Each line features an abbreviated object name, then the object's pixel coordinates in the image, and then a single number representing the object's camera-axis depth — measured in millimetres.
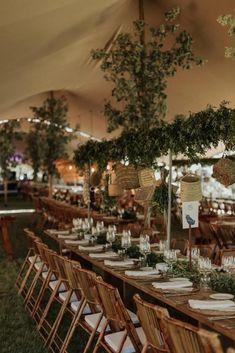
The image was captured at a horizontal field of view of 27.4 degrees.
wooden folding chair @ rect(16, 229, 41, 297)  5753
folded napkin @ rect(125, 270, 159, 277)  3884
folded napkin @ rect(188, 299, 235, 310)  2932
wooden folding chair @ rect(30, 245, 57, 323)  4977
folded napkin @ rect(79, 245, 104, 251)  5266
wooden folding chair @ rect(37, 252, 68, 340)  4566
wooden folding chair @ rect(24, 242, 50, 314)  5200
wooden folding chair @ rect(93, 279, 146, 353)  3135
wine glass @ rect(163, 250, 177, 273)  4051
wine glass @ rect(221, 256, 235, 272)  3638
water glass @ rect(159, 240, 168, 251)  4867
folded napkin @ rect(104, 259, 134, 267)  4328
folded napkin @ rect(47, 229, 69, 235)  6531
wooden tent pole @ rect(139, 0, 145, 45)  9205
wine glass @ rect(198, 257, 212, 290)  3539
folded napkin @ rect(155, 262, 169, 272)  4018
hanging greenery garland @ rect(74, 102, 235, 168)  3943
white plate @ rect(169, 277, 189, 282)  3635
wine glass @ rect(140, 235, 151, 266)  4484
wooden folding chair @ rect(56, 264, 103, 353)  3561
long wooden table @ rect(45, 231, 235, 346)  2685
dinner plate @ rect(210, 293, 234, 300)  3131
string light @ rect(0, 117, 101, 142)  15929
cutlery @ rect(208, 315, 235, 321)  2743
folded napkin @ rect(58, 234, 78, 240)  6164
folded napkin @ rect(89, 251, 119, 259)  4793
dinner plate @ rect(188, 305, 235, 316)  2820
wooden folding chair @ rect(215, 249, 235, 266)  4691
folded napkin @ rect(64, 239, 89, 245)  5699
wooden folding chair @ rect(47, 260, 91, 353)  3807
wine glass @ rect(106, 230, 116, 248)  5461
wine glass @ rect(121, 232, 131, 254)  4988
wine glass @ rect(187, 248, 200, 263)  4176
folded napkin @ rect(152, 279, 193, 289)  3447
